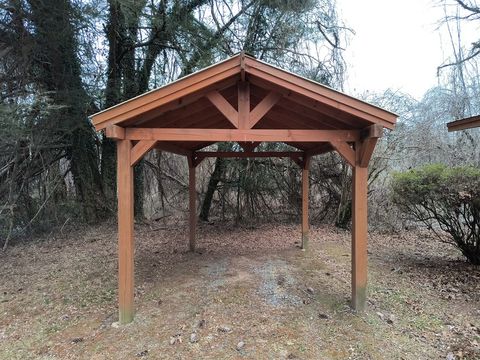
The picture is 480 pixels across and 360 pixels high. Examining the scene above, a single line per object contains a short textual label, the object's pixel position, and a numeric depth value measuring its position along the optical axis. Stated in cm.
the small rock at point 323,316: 338
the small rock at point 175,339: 292
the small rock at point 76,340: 298
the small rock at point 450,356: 266
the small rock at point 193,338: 294
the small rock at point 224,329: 313
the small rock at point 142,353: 273
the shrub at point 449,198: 438
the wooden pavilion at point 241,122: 319
